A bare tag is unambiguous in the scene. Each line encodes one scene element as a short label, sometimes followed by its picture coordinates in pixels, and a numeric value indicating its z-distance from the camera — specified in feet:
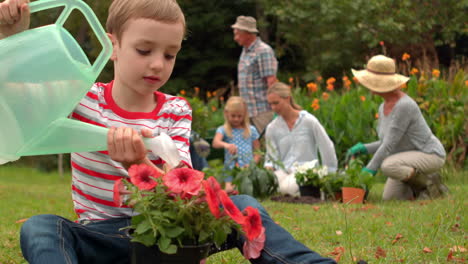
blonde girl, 19.35
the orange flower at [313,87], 25.12
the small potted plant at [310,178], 16.05
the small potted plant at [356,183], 14.94
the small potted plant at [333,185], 15.66
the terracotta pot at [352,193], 14.85
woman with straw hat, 15.78
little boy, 5.69
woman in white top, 17.16
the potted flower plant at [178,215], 4.92
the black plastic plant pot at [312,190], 16.25
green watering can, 5.31
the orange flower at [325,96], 25.41
